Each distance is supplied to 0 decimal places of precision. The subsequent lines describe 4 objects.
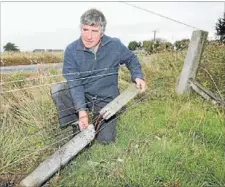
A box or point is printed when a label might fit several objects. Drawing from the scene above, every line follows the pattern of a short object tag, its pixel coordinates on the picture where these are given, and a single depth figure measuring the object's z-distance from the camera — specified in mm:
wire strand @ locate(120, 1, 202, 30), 1568
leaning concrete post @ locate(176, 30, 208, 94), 2706
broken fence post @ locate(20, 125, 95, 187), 1378
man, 1874
